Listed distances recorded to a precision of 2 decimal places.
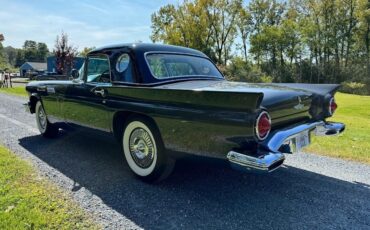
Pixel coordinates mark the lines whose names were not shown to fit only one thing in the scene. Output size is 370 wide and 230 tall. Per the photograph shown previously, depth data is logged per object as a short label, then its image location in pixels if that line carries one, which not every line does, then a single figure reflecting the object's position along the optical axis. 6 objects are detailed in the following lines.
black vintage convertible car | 2.87
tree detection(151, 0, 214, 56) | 40.59
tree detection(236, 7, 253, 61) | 44.41
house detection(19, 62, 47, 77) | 74.88
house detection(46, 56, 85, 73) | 55.46
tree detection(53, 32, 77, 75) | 33.47
